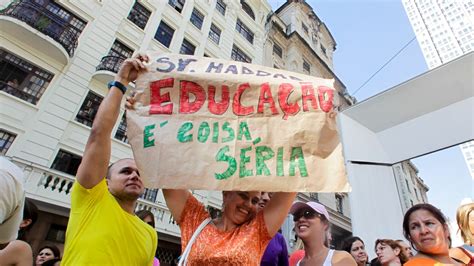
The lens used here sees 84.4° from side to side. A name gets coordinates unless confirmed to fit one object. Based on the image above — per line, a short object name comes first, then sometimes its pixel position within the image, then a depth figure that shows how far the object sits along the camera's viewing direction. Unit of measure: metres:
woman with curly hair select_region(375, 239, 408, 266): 2.70
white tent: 4.46
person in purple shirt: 1.50
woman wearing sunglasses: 1.76
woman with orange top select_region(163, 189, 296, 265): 1.19
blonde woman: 2.02
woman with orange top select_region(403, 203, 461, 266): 1.71
